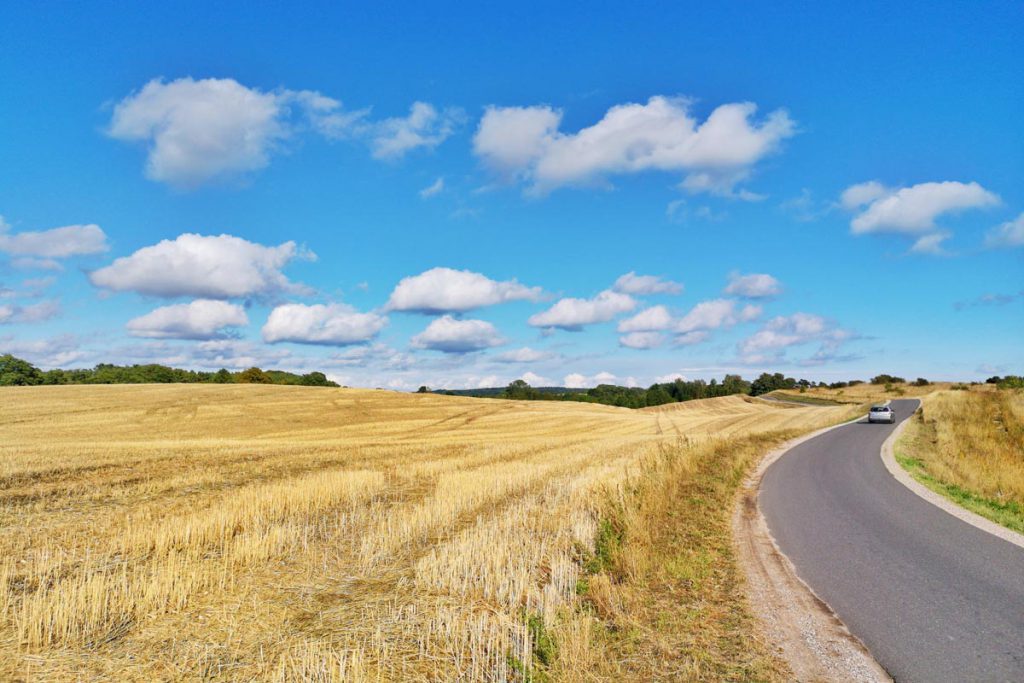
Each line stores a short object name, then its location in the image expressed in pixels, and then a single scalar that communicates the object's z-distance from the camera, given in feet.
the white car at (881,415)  170.09
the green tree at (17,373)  322.14
